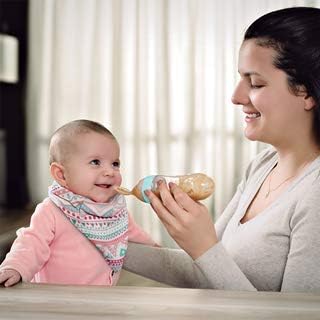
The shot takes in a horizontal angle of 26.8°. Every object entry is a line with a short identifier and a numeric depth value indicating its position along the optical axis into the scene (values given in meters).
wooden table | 0.92
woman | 1.27
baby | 1.42
